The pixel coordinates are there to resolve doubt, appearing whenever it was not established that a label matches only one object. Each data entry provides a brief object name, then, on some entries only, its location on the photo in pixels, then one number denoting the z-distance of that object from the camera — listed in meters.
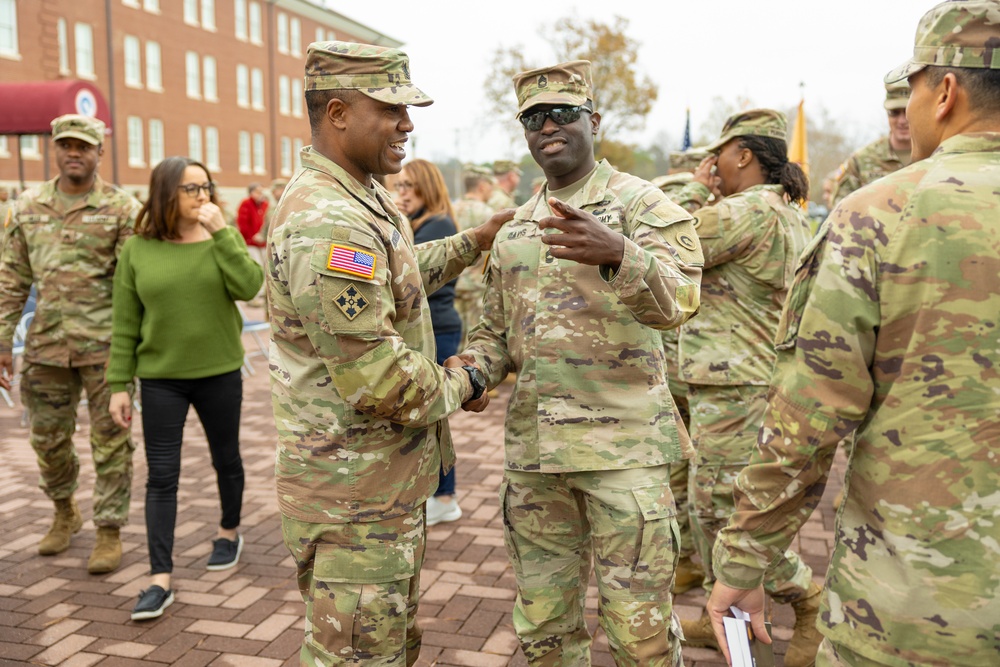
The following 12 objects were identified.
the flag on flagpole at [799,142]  11.09
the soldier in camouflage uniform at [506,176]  11.48
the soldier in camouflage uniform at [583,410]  2.71
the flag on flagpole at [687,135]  10.27
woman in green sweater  4.11
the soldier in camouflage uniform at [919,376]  1.68
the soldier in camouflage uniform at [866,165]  6.34
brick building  27.30
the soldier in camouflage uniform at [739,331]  3.63
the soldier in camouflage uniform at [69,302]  4.72
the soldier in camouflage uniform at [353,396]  2.47
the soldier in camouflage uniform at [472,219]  8.48
